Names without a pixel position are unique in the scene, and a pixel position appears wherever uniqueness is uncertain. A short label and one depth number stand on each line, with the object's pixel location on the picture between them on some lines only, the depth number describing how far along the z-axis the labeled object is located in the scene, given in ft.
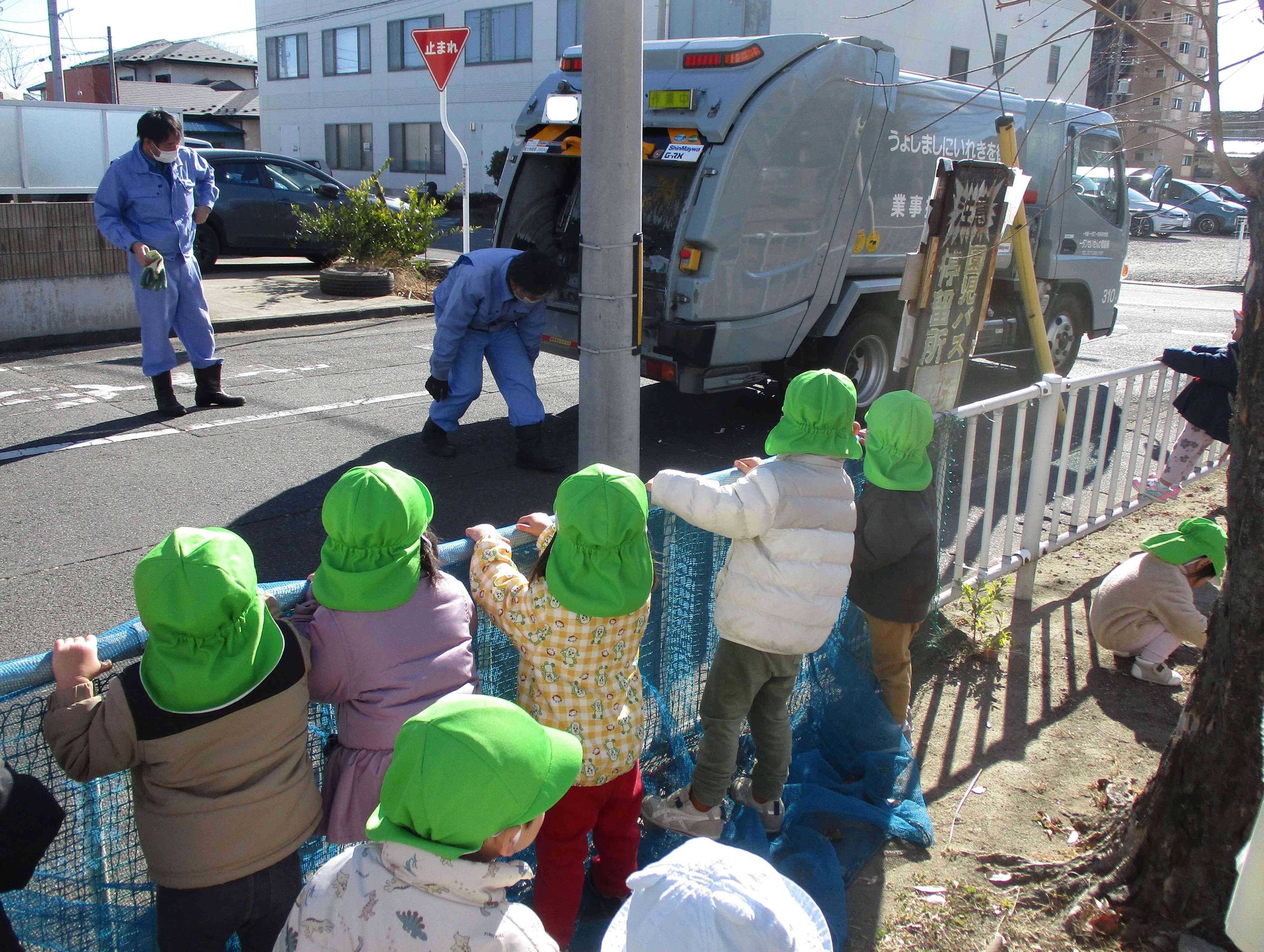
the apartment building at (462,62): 85.35
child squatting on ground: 13.97
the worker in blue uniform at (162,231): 22.47
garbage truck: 21.93
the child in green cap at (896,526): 10.91
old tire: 39.70
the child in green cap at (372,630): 7.11
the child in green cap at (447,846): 5.24
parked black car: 44.88
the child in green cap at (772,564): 9.29
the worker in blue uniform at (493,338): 19.61
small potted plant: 40.01
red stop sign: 36.58
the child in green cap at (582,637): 7.75
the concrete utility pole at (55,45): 76.48
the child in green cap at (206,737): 6.22
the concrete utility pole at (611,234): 11.30
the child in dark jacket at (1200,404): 17.85
